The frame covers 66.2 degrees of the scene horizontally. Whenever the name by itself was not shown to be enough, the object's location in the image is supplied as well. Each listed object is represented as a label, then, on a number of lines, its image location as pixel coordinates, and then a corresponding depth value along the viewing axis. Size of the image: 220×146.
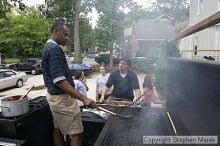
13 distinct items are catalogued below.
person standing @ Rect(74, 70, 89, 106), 3.48
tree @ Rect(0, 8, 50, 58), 15.90
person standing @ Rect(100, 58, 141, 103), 3.09
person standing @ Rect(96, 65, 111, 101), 4.29
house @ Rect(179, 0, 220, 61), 7.96
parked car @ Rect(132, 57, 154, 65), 14.67
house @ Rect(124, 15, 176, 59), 21.62
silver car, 8.42
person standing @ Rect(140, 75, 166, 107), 3.95
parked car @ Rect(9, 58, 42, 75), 13.77
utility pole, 15.19
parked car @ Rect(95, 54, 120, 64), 19.26
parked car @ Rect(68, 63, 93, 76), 12.46
